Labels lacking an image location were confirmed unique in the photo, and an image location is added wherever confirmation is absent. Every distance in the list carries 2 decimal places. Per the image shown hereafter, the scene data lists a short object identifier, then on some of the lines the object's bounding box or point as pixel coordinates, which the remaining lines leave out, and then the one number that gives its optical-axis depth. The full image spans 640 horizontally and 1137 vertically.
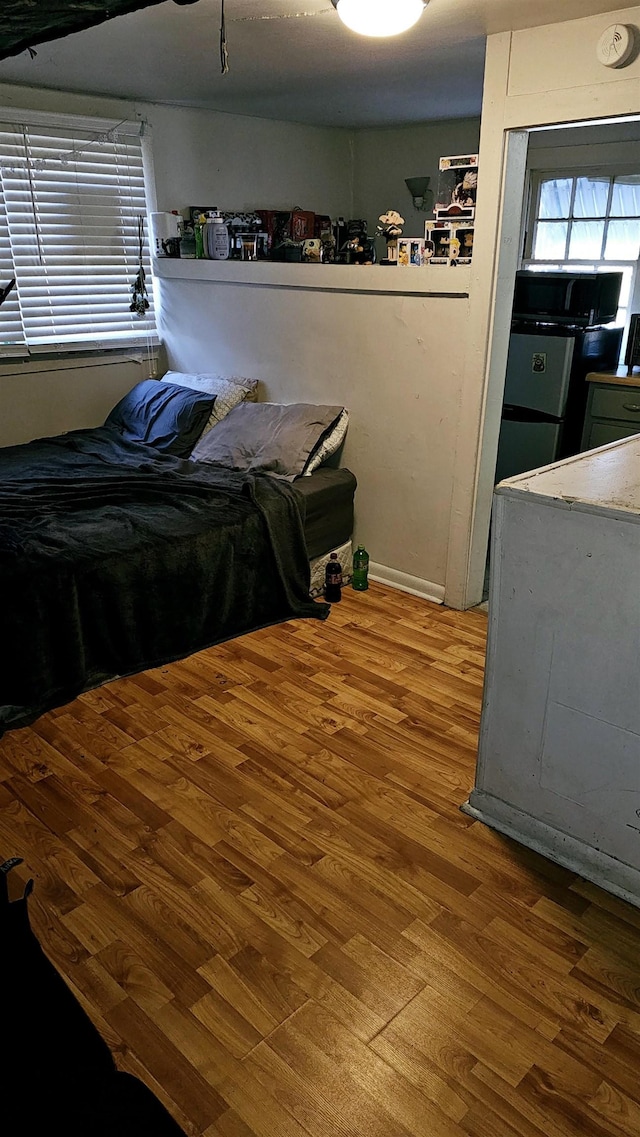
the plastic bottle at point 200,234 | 4.11
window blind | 3.77
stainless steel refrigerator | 4.11
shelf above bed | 3.11
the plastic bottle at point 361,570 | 3.66
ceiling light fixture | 2.12
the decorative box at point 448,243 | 3.08
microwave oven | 4.05
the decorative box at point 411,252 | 3.27
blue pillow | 3.86
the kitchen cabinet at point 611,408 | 4.07
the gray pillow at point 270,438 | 3.52
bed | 2.65
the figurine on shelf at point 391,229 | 3.41
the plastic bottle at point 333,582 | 3.52
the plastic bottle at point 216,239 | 4.06
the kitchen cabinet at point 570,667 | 1.71
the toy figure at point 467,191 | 3.04
